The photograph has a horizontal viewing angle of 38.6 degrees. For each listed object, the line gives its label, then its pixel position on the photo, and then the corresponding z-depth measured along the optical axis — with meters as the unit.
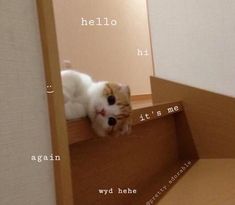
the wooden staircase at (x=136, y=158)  0.65
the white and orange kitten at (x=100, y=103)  0.60
